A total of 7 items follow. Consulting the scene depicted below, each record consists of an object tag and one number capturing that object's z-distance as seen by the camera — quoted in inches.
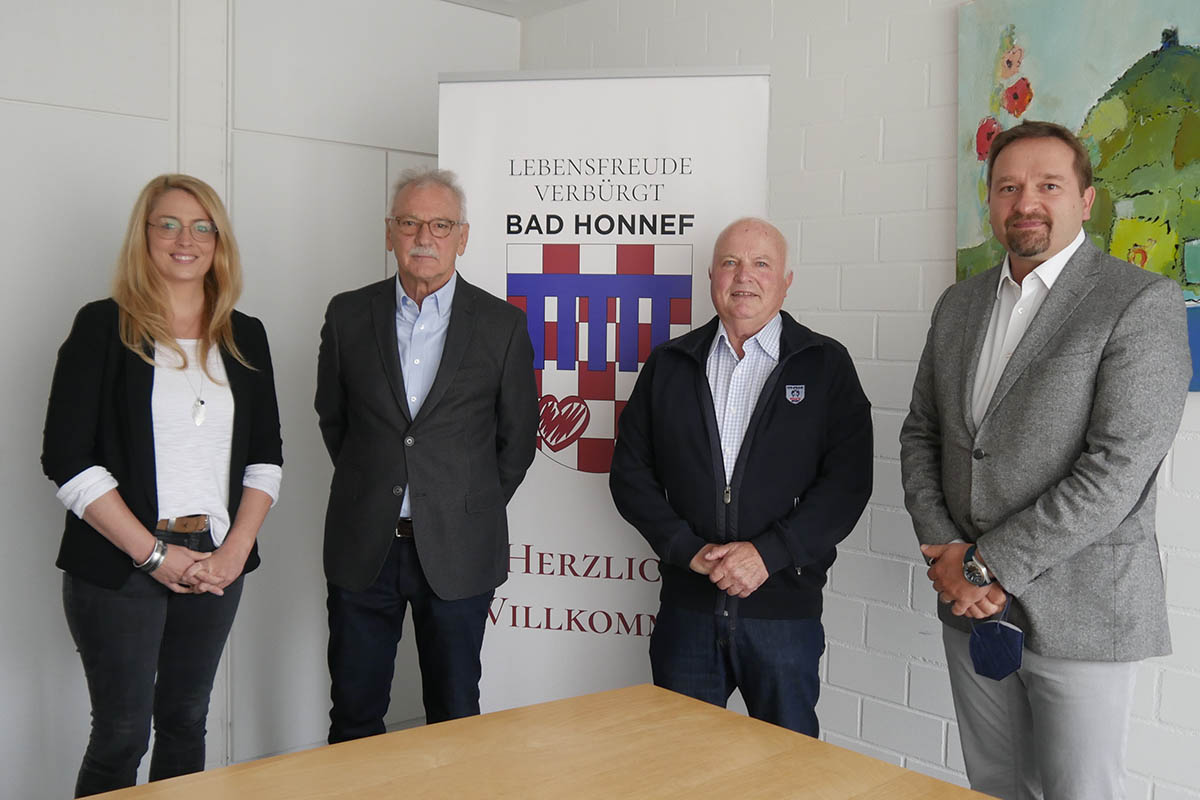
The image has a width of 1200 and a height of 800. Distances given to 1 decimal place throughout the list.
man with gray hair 98.3
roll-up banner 112.9
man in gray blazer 73.1
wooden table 53.2
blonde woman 88.4
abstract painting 89.3
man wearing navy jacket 92.0
